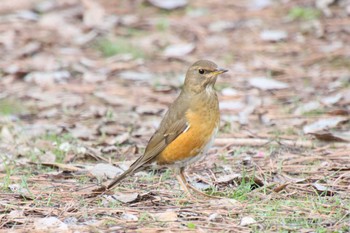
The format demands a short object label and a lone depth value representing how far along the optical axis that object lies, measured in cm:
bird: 1191
